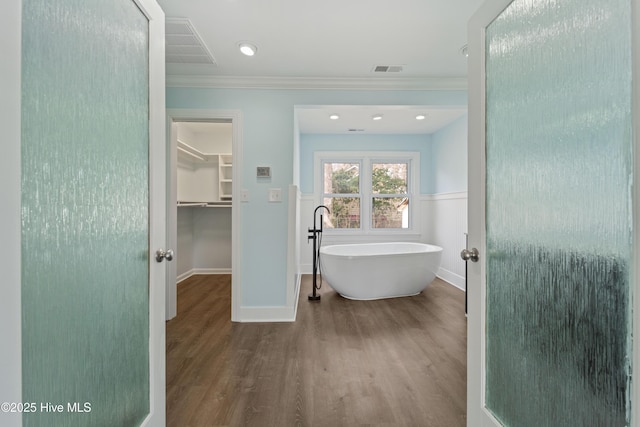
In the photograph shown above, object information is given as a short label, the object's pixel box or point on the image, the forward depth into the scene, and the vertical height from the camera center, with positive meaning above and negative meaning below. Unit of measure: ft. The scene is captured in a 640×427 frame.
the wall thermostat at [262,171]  9.54 +1.26
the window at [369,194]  16.84 +0.97
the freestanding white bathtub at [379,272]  11.05 -2.25
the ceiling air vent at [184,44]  6.89 +4.19
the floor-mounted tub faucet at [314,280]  11.62 -2.64
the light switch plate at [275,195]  9.55 +0.52
